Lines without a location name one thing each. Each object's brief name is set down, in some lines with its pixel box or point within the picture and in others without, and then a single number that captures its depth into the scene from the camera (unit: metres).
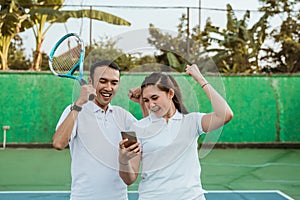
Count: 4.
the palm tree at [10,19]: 9.71
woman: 1.61
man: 1.67
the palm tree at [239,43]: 10.46
